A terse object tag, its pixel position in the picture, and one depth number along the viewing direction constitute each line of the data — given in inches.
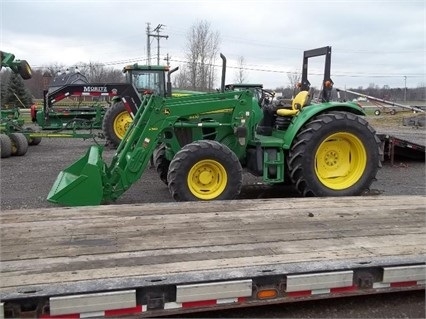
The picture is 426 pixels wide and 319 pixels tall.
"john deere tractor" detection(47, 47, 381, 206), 234.7
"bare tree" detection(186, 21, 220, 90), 1617.9
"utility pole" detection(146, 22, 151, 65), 1953.7
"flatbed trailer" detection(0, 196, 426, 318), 104.6
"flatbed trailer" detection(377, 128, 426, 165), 378.0
